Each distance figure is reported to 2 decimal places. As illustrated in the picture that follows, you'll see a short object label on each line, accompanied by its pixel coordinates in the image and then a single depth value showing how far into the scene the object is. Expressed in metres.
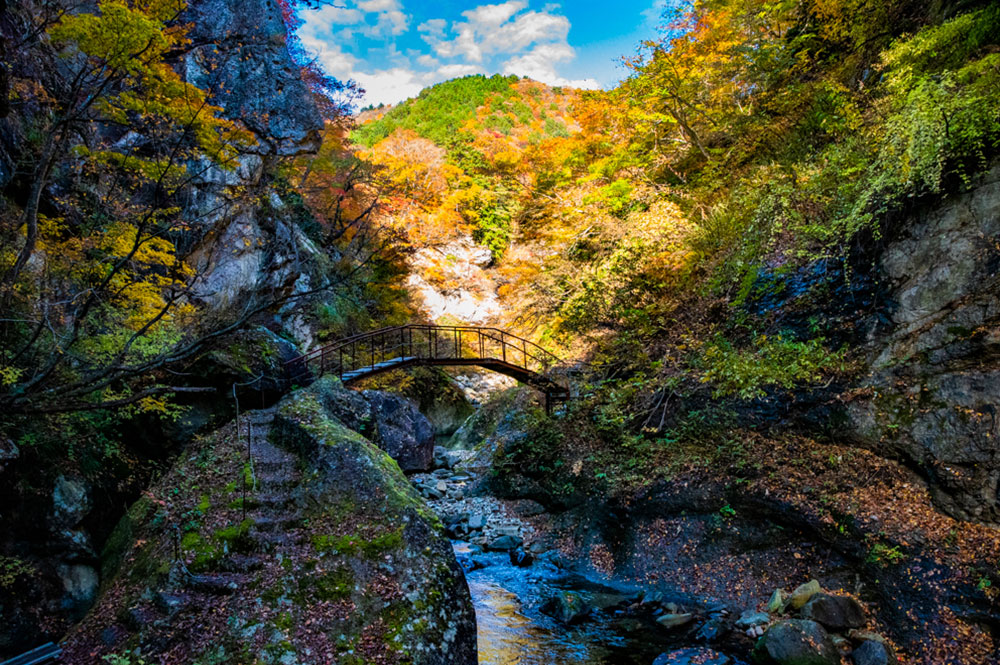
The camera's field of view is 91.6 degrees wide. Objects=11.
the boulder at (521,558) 8.73
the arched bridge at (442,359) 12.80
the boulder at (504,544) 9.42
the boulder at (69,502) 6.13
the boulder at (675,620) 6.32
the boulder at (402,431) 13.48
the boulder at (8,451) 5.45
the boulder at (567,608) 6.68
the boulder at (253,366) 9.27
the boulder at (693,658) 5.54
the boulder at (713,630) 5.95
